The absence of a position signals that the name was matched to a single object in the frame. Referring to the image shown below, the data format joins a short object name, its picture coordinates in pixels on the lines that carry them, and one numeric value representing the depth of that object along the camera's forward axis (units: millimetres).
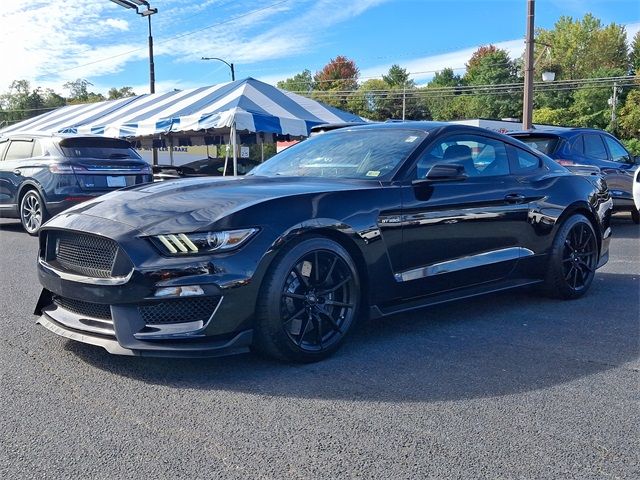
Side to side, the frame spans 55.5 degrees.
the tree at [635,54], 68900
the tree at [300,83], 101312
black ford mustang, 3211
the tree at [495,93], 68375
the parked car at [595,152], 9438
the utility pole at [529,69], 13781
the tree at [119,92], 90362
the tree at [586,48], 72188
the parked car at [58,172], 9422
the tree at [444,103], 75562
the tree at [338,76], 99250
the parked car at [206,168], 16500
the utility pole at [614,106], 53909
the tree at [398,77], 92625
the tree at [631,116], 54469
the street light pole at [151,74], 22019
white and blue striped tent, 14562
